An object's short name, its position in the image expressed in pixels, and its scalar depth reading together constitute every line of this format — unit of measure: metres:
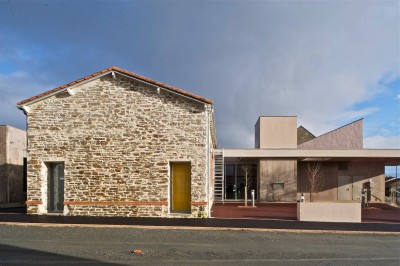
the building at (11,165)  22.50
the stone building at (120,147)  14.96
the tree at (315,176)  25.42
